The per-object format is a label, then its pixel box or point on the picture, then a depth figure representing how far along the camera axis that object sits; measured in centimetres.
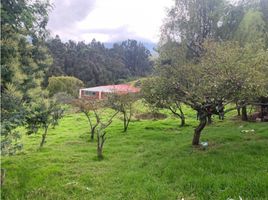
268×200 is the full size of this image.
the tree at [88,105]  1817
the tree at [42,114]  885
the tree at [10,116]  543
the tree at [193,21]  2122
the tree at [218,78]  1043
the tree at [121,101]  1955
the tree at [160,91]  1207
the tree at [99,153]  1164
